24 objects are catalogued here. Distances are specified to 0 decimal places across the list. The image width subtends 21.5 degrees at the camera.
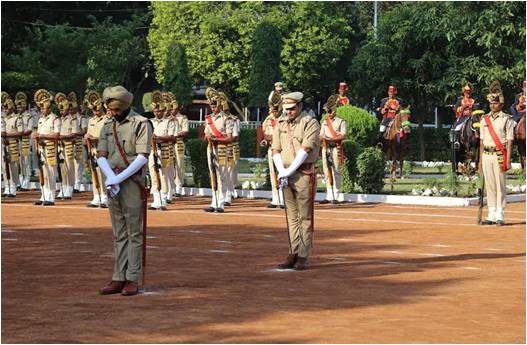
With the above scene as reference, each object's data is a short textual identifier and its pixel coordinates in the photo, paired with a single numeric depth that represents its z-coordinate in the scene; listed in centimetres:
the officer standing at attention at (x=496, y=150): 2217
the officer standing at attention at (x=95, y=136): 2656
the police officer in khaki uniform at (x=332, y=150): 2862
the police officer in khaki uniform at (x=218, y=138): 2623
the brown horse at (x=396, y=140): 3634
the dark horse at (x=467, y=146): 3369
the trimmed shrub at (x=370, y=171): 2945
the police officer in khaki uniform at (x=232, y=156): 2688
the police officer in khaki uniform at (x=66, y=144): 2898
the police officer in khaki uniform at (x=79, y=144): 2947
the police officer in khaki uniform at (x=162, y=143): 2755
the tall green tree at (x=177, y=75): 6588
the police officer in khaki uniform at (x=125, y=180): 1377
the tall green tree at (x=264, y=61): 6231
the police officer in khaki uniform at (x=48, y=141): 2791
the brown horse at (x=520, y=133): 2997
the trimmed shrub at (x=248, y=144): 5156
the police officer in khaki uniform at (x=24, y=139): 3166
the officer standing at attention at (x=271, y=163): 2727
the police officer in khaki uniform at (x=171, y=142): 2819
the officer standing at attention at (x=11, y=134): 3177
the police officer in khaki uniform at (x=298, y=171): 1609
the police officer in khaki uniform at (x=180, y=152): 2995
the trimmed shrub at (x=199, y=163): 3161
